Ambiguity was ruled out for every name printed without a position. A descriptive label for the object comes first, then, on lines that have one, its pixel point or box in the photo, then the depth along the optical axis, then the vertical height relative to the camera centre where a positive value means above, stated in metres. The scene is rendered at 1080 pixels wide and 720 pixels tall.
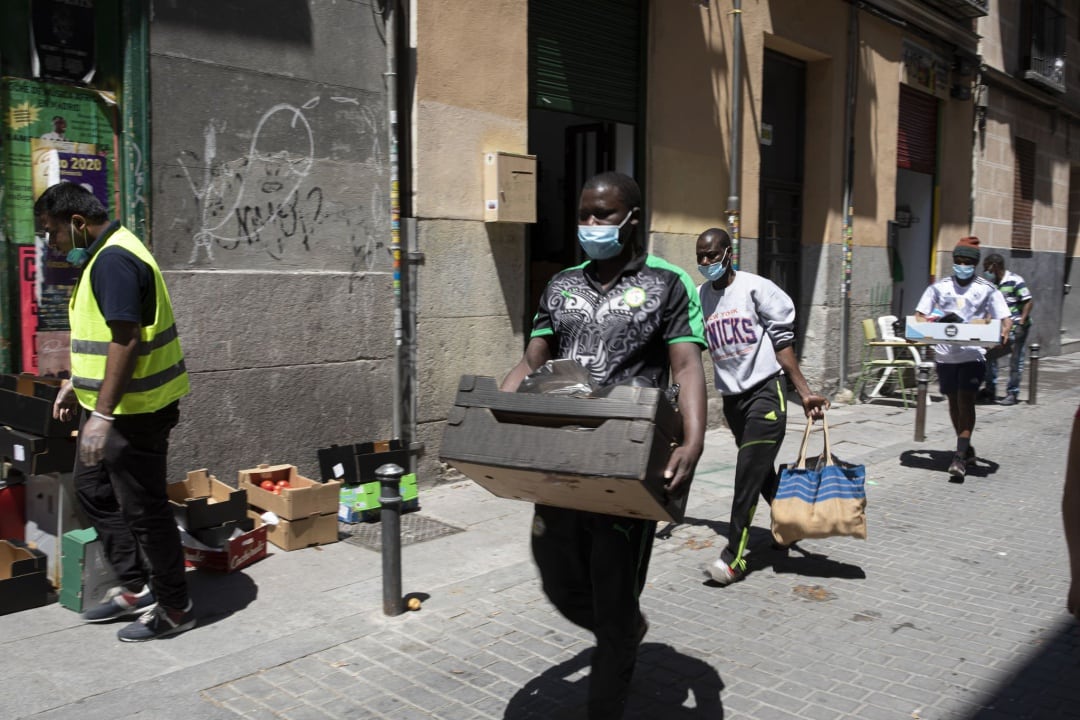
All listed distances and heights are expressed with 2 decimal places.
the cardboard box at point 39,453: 4.52 -0.83
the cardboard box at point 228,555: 5.16 -1.50
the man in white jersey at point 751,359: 5.29 -0.41
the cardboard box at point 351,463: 6.42 -1.22
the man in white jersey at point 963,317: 7.81 -0.26
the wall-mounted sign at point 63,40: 5.34 +1.38
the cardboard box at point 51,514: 4.73 -1.19
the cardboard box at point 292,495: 5.58 -1.27
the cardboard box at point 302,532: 5.62 -1.49
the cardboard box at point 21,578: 4.56 -1.44
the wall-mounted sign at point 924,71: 13.70 +3.22
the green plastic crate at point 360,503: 6.28 -1.47
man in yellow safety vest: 4.02 -0.48
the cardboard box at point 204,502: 5.11 -1.23
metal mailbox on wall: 7.45 +0.76
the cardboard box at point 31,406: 4.52 -0.61
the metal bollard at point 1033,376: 12.15 -1.16
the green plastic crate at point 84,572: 4.54 -1.41
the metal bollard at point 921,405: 9.22 -1.16
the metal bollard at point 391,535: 4.57 -1.23
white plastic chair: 12.44 -0.69
